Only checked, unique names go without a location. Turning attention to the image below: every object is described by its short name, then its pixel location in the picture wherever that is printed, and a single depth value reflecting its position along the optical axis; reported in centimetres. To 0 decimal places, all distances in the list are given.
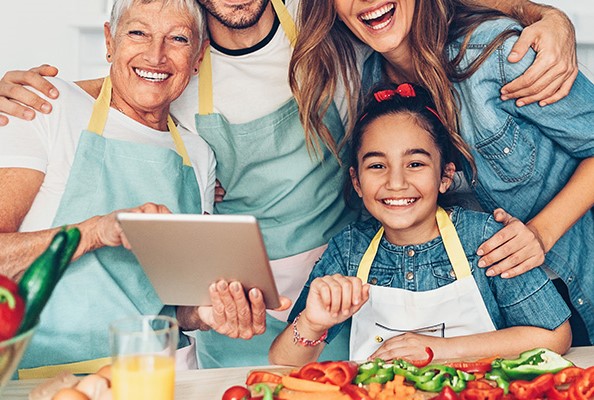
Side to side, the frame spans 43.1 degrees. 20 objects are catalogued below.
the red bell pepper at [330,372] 116
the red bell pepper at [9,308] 84
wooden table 121
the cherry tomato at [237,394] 112
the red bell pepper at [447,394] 110
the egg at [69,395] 103
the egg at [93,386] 107
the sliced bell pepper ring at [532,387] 114
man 198
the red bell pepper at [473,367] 124
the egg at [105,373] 110
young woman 175
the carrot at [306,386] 114
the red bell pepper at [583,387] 112
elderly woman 162
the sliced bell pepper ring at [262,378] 119
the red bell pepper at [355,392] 112
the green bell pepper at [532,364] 120
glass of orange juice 96
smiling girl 160
